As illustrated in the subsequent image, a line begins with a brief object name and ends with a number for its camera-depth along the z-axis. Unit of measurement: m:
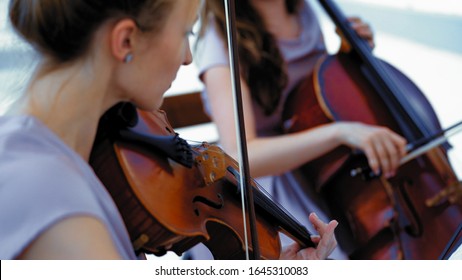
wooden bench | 4.45
